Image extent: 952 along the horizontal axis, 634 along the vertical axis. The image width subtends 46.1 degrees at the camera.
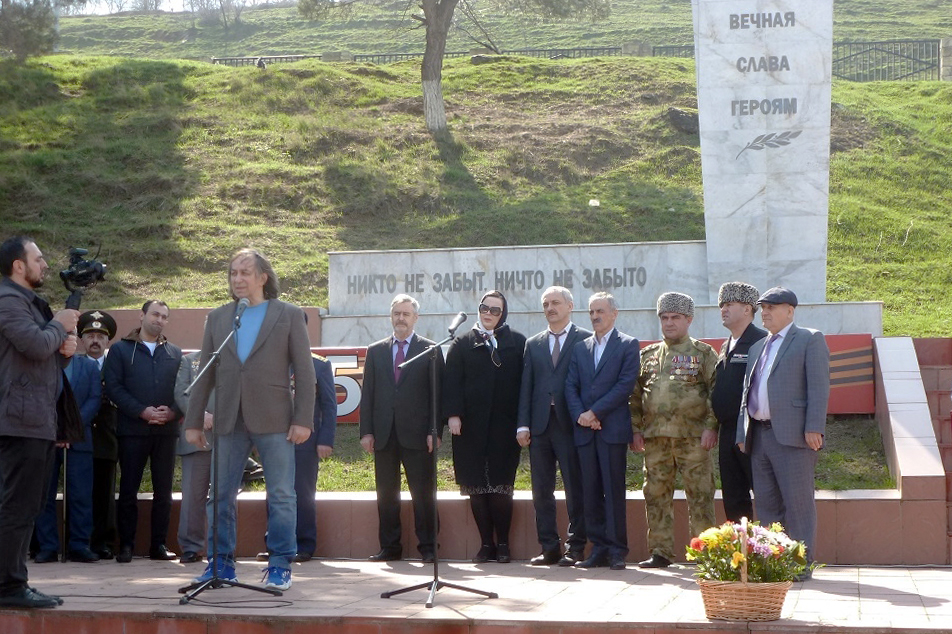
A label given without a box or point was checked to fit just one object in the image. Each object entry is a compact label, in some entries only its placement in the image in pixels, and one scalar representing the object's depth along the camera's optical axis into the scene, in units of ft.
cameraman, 18.53
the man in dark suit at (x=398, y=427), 24.90
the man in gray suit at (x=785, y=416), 21.26
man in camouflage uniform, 23.15
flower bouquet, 16.24
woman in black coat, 24.43
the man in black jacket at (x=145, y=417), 25.52
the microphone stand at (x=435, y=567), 18.72
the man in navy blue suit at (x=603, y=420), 23.22
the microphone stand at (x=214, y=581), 18.73
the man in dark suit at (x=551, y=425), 23.86
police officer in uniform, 26.02
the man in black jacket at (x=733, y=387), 22.86
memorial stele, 41.60
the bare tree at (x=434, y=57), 76.48
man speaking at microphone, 19.75
